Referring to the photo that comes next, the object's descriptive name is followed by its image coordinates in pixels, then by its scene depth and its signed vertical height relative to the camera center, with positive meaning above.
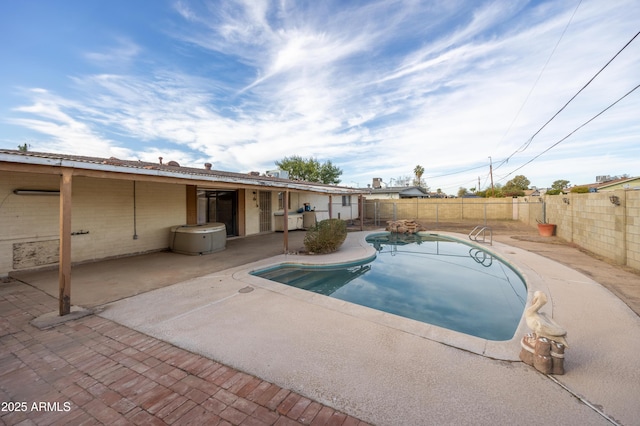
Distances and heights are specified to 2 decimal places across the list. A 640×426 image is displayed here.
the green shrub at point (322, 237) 8.15 -0.82
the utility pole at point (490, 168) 29.14 +5.17
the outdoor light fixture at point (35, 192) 5.63 +0.54
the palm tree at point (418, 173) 43.34 +6.98
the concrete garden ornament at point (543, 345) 2.42 -1.34
